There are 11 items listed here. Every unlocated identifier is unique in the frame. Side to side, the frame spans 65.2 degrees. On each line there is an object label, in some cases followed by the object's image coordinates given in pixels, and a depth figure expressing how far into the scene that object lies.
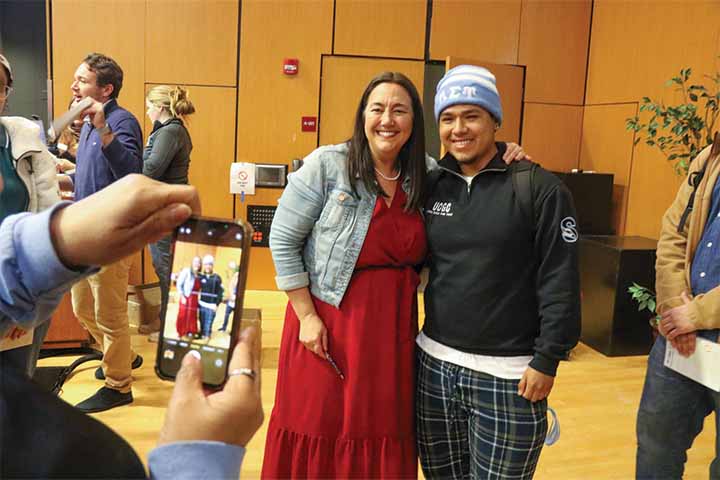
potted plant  3.40
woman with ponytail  3.22
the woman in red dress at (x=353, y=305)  1.72
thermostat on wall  5.48
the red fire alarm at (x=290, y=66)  5.39
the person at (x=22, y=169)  1.59
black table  4.01
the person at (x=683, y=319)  1.71
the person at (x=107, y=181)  2.62
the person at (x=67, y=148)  3.45
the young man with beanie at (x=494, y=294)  1.56
